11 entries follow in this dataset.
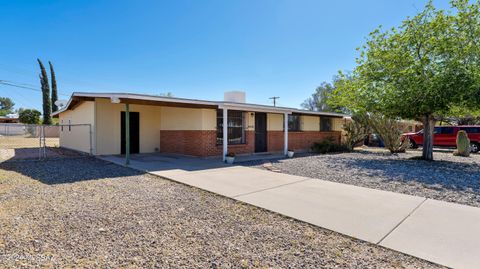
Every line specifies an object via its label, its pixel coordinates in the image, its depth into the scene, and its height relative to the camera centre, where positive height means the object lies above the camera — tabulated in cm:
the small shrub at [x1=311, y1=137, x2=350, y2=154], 1429 -99
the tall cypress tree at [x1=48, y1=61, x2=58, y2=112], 3428 +611
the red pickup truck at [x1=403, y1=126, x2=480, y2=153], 1541 -46
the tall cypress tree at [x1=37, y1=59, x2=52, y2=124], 3356 +482
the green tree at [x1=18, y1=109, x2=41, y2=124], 3744 +205
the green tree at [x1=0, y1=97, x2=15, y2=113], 7177 +747
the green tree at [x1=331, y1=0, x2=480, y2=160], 902 +250
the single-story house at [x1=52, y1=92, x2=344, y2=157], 1092 +17
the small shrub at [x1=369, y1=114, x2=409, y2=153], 1404 -13
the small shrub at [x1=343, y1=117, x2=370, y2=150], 1598 -15
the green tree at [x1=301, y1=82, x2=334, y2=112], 3700 +483
